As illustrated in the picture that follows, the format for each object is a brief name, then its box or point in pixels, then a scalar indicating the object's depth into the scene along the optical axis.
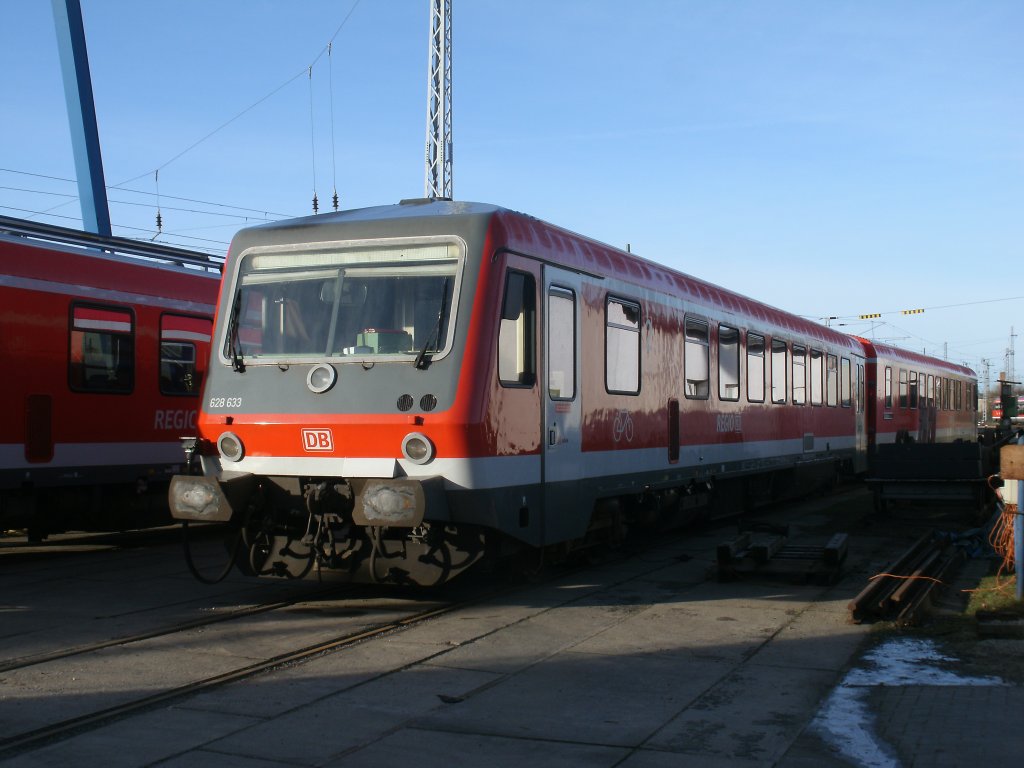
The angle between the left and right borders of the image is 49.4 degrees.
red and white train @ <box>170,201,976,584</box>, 8.36
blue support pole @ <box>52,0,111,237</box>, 18.56
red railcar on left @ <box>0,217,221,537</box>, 11.75
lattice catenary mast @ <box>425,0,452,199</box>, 26.91
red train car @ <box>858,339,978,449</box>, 24.56
